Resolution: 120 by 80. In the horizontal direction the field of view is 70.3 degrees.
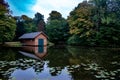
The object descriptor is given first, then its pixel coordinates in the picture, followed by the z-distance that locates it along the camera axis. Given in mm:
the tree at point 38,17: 31851
